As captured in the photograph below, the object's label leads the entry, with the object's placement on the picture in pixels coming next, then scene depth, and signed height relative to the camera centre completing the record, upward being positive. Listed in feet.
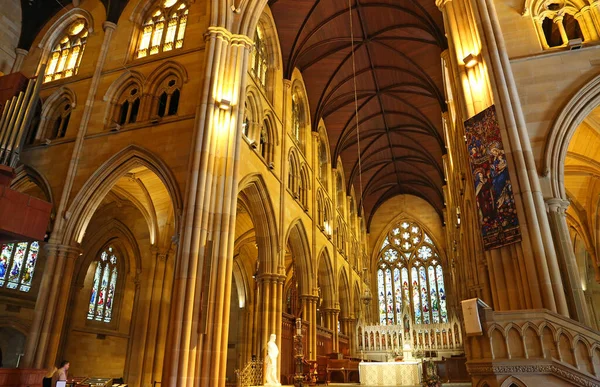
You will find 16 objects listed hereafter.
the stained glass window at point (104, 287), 56.70 +10.20
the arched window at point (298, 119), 63.10 +36.26
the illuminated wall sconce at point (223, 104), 38.19 +22.38
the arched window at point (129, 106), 44.14 +26.10
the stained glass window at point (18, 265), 49.79 +11.33
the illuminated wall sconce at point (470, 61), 31.40 +21.76
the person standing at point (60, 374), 25.80 -0.60
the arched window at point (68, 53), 50.78 +36.55
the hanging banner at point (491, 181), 25.55 +11.32
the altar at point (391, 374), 39.79 -0.64
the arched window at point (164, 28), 46.88 +36.53
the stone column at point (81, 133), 40.09 +22.58
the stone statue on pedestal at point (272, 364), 37.22 +0.14
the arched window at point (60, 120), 46.79 +26.16
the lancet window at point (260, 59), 50.60 +36.19
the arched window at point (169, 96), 42.69 +26.17
